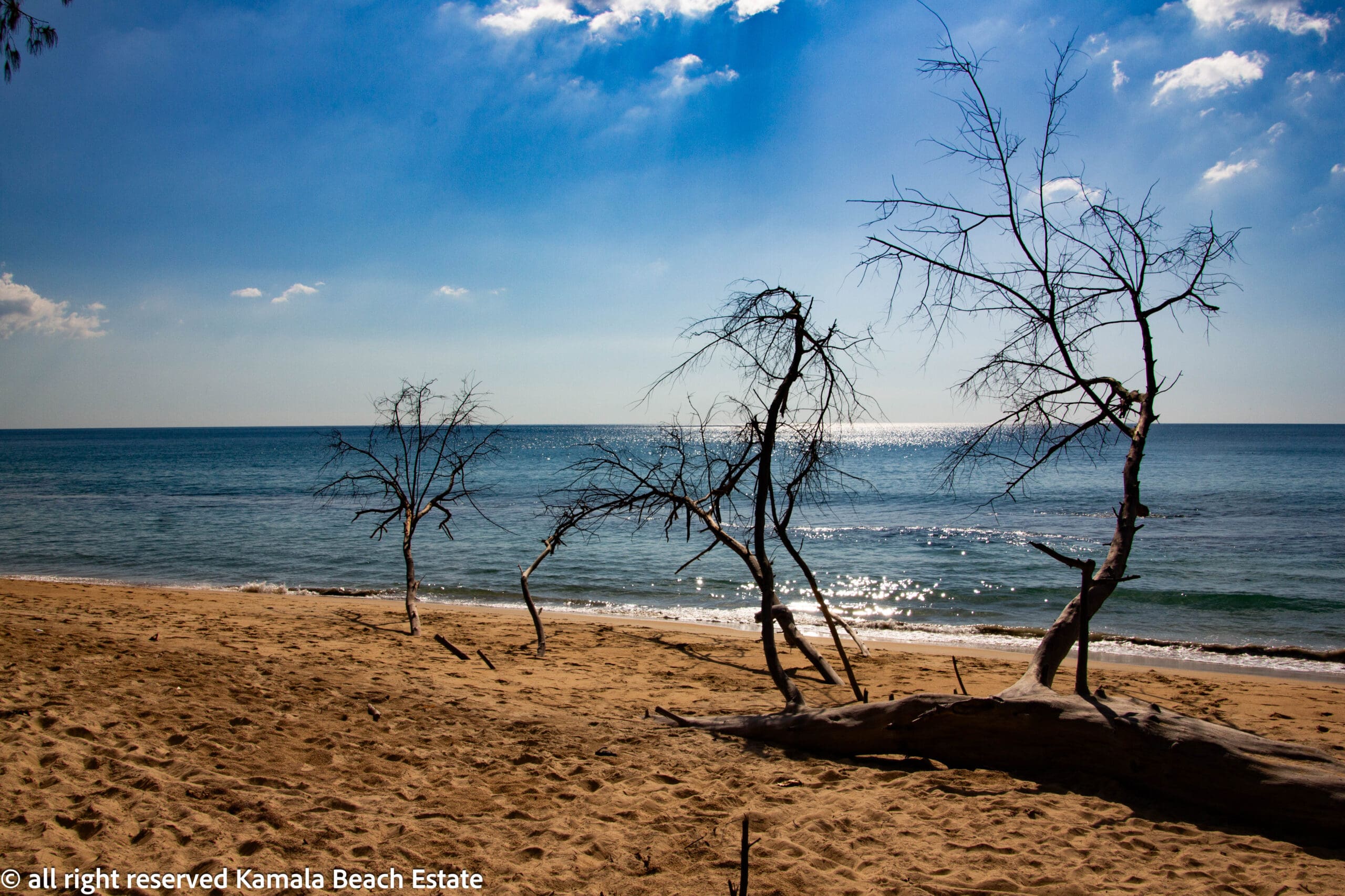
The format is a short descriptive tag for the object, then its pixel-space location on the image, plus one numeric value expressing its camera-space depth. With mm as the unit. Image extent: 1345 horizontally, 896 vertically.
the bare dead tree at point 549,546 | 7402
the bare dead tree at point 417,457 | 10344
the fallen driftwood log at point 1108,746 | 4156
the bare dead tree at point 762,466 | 5570
